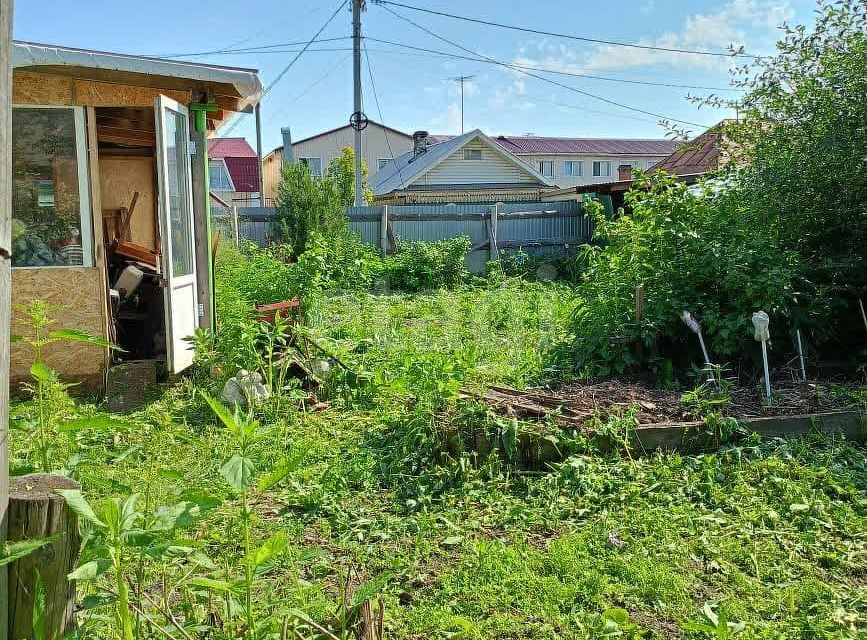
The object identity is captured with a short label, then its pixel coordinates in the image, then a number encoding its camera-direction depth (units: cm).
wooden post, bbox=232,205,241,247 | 1373
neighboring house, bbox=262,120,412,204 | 4550
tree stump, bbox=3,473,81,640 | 168
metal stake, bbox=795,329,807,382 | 536
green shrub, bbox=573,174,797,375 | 553
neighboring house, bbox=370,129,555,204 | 2805
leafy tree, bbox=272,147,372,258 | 1429
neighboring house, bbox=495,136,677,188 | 4247
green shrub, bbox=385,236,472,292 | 1373
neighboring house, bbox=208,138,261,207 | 4181
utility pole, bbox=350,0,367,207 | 2008
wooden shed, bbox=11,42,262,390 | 599
